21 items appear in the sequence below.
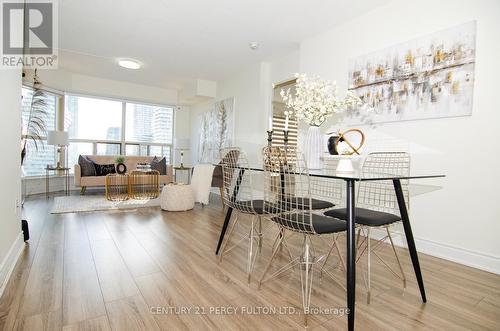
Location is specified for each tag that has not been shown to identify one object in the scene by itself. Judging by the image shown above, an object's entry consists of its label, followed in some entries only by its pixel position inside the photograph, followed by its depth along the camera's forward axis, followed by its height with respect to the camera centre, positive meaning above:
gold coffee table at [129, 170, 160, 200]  5.37 -0.65
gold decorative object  2.15 +0.17
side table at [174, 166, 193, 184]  6.96 -0.49
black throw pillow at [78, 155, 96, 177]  5.33 -0.32
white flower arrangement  2.13 +0.47
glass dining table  1.32 -0.45
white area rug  3.97 -0.88
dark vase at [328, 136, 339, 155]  2.22 +0.13
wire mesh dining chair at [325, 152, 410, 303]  1.69 -0.34
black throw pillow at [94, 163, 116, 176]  5.57 -0.37
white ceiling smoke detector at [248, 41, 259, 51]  4.10 +1.79
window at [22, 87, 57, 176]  5.05 -0.03
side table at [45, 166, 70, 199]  5.21 -0.57
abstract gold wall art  2.30 +0.86
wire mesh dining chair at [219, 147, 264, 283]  1.98 -0.27
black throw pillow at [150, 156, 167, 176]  6.18 -0.27
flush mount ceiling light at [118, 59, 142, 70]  5.09 +1.78
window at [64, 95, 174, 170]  6.41 +0.68
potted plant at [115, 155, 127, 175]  5.71 -0.28
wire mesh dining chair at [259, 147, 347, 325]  1.50 -0.32
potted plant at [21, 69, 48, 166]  3.77 +0.49
